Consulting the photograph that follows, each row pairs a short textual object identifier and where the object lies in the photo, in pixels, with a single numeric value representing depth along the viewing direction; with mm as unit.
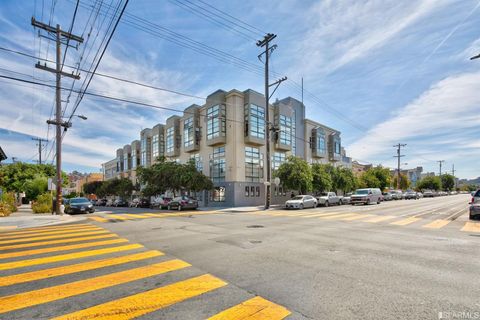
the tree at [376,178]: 51219
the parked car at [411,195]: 49594
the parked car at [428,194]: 63506
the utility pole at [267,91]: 26344
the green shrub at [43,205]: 22328
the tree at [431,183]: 83350
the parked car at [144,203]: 37128
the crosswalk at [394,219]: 12203
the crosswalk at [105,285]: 3570
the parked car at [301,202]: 25828
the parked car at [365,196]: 30500
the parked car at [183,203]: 26641
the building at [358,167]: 79200
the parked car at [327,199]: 30341
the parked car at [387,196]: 43062
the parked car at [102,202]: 47594
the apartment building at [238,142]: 33250
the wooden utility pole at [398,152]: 62394
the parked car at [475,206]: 14534
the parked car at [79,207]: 22172
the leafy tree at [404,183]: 77312
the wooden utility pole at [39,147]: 47966
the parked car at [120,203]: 43062
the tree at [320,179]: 34000
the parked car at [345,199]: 33553
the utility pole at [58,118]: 19578
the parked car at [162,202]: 29469
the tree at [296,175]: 30031
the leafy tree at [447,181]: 97312
